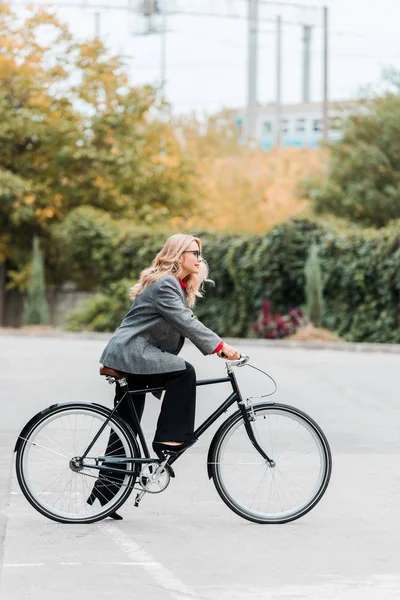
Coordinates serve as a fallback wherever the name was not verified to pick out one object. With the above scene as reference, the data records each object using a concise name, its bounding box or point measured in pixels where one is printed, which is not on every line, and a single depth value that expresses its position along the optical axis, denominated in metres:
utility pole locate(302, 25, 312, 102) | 103.85
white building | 138.00
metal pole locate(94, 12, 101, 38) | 76.88
